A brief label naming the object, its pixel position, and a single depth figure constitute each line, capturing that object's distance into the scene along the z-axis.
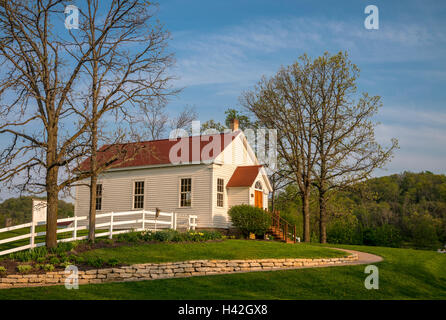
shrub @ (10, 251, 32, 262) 14.47
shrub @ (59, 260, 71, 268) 13.95
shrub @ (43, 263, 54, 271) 13.62
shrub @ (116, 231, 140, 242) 18.39
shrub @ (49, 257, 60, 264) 14.28
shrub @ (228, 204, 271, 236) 22.70
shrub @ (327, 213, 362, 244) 51.46
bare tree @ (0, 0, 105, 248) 15.84
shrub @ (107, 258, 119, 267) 14.22
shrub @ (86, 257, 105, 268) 14.16
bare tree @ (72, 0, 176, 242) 17.38
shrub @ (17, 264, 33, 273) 13.33
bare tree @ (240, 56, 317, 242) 28.37
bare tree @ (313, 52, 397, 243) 27.94
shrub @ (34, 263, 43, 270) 13.72
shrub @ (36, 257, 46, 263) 14.36
